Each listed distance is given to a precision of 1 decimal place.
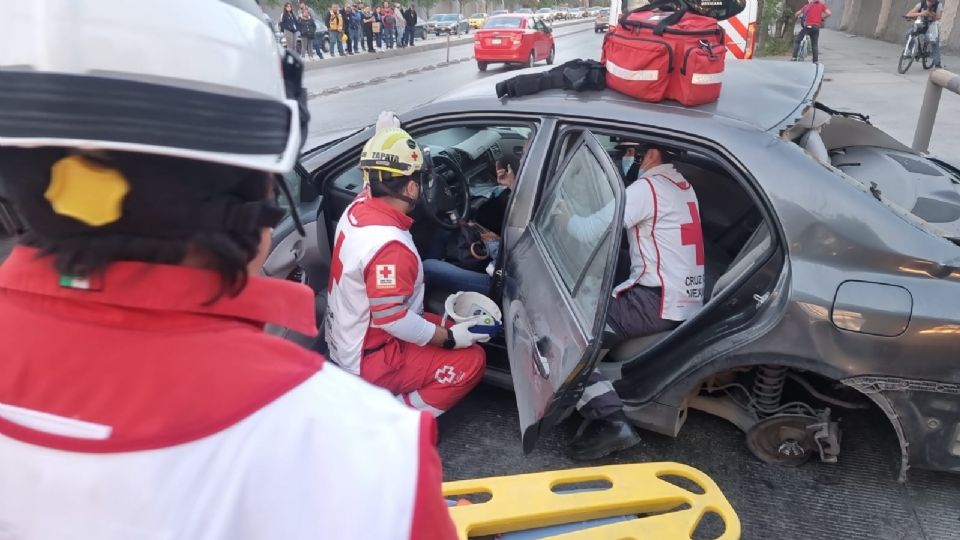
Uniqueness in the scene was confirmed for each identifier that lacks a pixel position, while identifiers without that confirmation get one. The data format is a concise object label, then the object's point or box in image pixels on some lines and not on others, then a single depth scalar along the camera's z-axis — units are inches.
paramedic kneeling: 103.7
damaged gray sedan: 84.7
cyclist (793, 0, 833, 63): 602.9
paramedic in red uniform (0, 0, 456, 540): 26.0
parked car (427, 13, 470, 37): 1559.1
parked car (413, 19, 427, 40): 1435.8
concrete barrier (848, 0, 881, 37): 1047.6
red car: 716.7
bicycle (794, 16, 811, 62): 629.4
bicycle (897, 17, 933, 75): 528.3
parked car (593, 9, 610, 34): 1327.1
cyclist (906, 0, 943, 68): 511.5
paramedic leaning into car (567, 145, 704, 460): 109.1
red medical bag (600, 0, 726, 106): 100.9
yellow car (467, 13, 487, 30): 1599.4
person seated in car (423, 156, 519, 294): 128.7
